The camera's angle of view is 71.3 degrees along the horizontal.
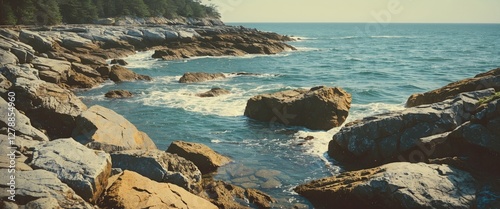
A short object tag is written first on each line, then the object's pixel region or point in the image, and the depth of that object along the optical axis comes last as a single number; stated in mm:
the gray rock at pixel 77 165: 7328
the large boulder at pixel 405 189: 8812
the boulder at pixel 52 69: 24531
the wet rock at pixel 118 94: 25584
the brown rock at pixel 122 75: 32188
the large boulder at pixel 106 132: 11867
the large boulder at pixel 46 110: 13359
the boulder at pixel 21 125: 9781
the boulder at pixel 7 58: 20003
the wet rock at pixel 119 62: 42250
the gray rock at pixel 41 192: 6395
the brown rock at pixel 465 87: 15383
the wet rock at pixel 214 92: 26883
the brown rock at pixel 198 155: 13242
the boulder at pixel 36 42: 36219
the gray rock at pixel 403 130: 12461
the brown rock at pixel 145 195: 7785
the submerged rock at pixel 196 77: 33188
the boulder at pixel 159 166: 10117
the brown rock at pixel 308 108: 18594
